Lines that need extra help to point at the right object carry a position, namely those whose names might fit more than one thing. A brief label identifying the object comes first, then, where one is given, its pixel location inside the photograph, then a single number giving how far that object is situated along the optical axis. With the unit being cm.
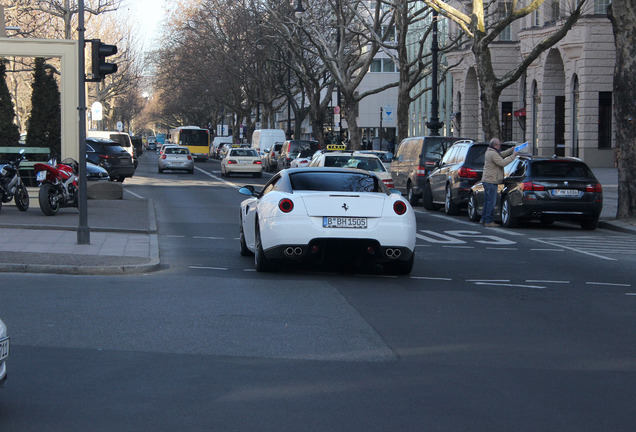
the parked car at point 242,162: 4831
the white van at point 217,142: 9701
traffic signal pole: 1480
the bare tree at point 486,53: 2930
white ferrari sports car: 1151
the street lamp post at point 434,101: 3597
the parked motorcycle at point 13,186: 2056
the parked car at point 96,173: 3180
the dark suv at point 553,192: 1962
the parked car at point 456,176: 2316
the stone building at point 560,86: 4394
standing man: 2031
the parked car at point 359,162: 2308
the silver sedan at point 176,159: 5309
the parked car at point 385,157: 3788
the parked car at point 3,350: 530
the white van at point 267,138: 6337
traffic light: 1484
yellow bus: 8250
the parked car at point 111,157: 3853
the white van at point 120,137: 5087
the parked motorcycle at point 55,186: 2016
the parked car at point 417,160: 2694
